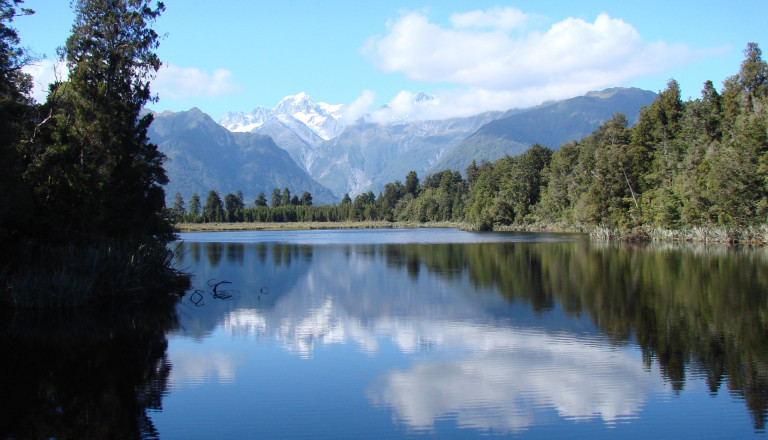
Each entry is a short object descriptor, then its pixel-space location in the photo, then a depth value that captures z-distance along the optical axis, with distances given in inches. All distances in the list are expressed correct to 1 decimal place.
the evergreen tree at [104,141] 890.1
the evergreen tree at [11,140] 716.0
